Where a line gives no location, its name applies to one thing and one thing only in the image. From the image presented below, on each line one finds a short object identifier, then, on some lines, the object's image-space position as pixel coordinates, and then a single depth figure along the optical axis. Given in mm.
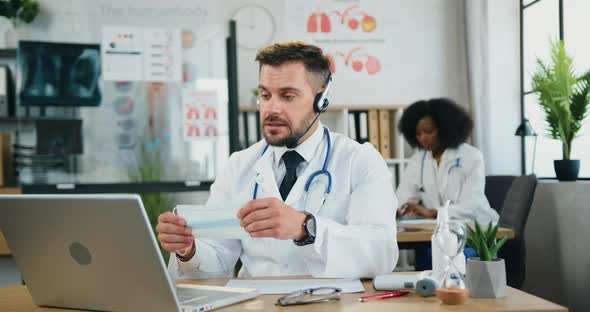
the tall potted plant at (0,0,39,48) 4926
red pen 1400
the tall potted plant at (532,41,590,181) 3795
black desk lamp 4590
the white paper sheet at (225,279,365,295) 1508
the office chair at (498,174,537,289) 3299
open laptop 1141
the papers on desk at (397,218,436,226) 3301
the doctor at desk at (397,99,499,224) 3861
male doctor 1737
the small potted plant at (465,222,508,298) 1383
